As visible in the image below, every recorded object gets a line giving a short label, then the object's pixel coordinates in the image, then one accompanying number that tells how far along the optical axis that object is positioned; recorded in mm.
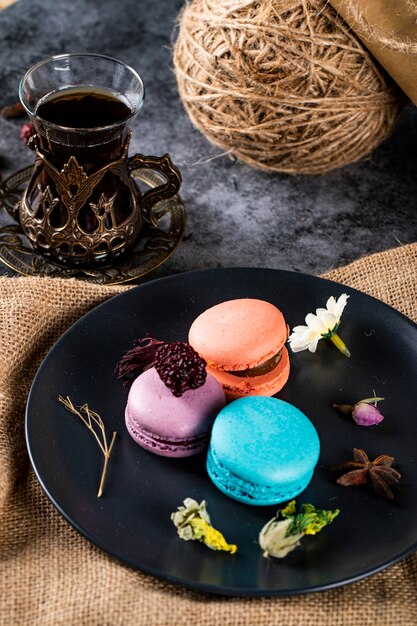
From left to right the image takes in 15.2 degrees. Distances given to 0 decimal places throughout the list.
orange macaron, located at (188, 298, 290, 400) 669
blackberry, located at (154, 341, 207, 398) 642
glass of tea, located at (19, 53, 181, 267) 723
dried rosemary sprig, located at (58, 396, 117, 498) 654
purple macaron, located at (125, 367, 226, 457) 646
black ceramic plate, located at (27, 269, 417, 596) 616
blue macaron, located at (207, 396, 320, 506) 627
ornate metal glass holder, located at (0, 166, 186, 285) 762
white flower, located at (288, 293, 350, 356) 696
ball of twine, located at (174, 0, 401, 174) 768
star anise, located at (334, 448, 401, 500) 643
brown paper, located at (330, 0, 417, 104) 760
